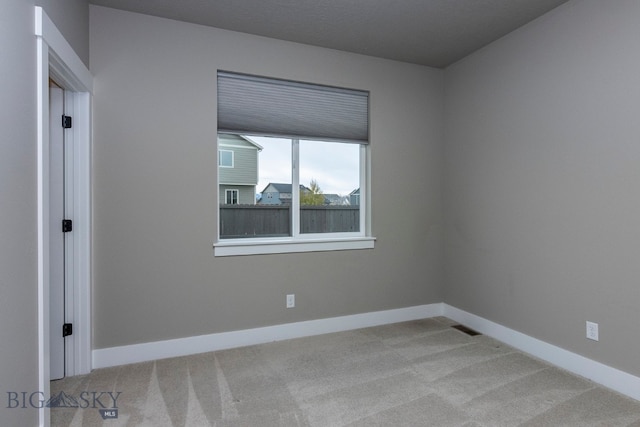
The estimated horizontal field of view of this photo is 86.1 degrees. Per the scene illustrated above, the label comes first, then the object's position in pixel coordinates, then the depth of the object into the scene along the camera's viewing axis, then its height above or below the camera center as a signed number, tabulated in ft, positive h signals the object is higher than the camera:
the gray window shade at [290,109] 9.68 +3.06
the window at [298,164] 9.84 +1.48
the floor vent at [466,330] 10.58 -3.79
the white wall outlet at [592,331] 7.75 -2.75
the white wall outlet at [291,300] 10.30 -2.71
